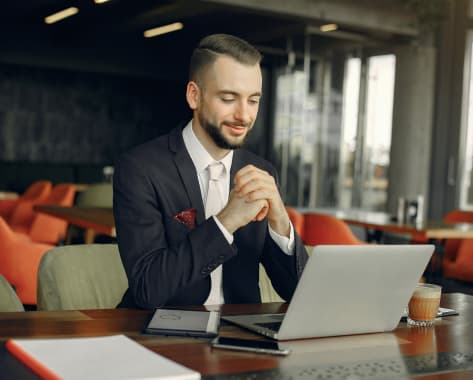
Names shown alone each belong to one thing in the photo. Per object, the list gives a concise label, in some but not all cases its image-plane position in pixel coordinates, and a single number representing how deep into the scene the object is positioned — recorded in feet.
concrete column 31.73
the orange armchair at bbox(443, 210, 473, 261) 19.31
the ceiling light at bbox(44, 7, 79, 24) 35.81
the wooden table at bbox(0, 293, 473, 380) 3.97
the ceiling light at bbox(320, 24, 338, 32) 32.02
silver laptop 4.51
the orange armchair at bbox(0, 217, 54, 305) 12.60
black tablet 4.61
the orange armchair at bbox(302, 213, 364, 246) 15.10
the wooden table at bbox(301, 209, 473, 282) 15.92
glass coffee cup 5.48
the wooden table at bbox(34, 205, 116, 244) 13.55
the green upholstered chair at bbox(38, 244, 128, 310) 6.16
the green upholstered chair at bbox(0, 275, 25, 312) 5.58
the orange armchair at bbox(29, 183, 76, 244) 19.43
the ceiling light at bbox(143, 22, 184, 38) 37.91
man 5.63
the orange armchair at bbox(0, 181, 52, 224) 21.79
